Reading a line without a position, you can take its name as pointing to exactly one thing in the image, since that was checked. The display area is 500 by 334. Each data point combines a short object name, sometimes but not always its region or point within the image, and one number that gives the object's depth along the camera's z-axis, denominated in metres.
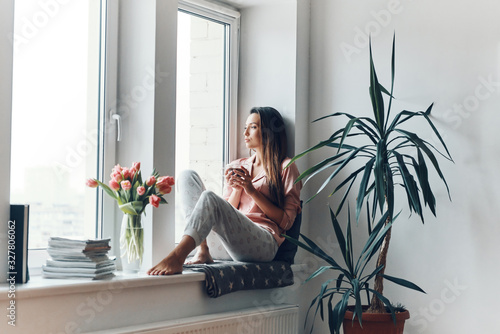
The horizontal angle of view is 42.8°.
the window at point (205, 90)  3.54
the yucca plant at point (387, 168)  2.91
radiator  2.67
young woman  2.95
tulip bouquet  2.85
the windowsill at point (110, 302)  2.32
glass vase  2.86
